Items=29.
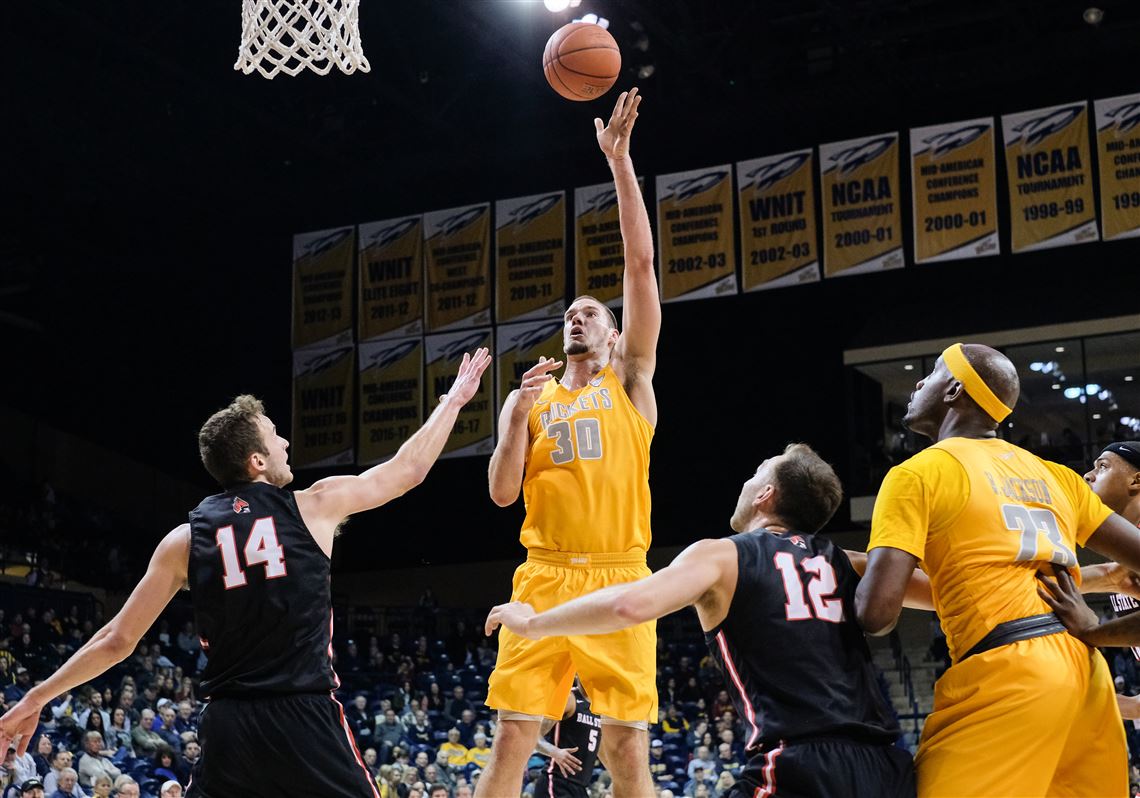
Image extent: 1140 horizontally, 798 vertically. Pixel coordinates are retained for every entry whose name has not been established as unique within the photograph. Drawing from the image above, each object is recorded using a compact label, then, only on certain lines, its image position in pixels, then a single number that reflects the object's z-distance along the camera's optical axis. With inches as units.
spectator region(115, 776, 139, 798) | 467.8
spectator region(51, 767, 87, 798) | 471.2
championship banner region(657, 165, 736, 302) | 796.0
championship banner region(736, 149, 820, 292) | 780.6
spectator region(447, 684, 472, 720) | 732.7
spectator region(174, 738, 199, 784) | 543.5
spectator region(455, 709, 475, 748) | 688.4
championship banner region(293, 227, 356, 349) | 901.8
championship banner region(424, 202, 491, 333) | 866.1
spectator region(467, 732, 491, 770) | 653.3
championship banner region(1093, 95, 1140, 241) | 715.4
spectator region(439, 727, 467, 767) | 649.0
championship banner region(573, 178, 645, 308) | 829.8
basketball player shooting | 225.5
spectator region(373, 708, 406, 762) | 647.8
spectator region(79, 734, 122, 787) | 500.4
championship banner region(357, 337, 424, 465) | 875.4
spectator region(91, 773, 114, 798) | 477.9
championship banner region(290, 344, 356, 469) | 897.5
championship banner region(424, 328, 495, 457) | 857.5
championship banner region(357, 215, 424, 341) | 882.1
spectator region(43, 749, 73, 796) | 473.7
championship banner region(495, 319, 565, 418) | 845.2
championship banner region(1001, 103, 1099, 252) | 727.7
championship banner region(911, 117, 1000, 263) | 744.3
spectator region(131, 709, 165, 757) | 551.8
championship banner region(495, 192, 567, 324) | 848.9
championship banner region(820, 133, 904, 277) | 764.6
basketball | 305.6
